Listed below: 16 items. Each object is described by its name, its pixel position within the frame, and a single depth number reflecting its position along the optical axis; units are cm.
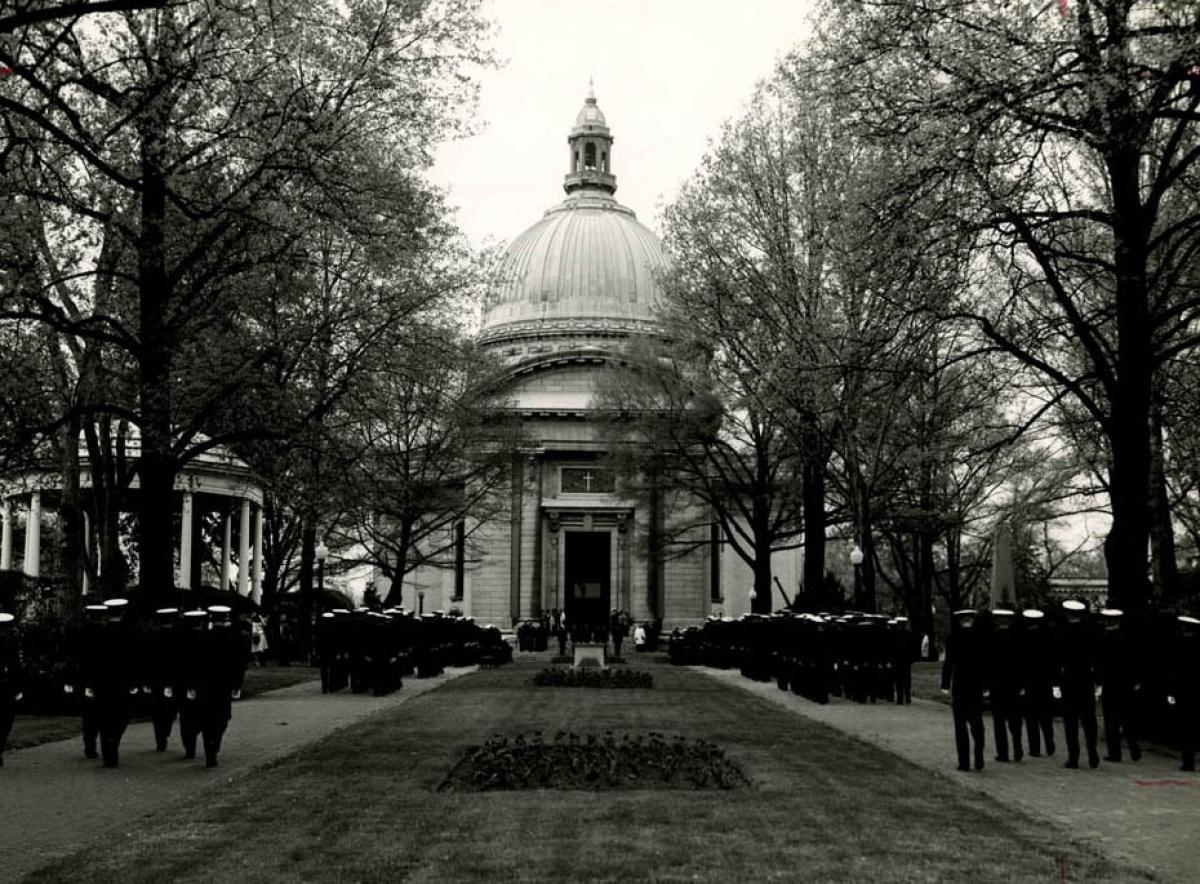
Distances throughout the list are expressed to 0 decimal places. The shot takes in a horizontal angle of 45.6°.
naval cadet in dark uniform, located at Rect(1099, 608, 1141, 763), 1662
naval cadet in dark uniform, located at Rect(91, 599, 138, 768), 1509
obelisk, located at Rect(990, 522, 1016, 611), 3020
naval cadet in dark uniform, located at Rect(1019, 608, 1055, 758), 1573
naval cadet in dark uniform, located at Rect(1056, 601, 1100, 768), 1550
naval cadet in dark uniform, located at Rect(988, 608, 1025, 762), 1552
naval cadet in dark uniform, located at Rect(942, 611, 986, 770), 1510
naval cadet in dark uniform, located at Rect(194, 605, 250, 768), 1530
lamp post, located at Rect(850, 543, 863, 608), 3328
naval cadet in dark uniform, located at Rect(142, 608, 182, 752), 1577
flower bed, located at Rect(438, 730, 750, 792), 1310
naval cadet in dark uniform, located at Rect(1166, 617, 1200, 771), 1553
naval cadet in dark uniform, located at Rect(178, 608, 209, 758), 1543
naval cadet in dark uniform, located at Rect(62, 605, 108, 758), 1538
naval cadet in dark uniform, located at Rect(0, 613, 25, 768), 1493
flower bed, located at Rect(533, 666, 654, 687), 3100
